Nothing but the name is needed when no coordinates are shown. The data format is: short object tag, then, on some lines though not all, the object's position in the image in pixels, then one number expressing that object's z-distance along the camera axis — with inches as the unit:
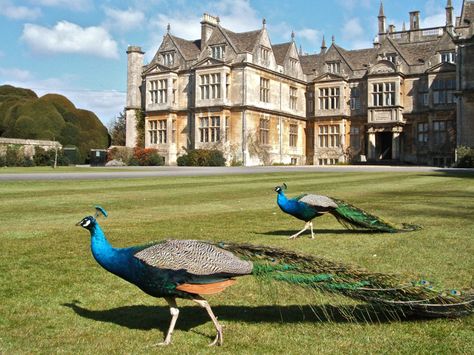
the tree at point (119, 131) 2418.8
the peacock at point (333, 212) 380.2
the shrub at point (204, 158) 1836.9
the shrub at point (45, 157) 2009.1
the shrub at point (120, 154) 2037.4
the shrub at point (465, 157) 1590.8
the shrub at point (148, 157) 1964.8
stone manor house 1920.5
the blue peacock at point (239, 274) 188.1
